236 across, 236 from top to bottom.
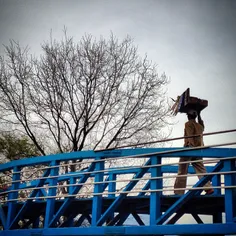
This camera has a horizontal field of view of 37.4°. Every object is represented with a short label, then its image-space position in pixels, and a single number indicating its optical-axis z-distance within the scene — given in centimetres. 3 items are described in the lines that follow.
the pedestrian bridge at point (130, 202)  501
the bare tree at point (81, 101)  1516
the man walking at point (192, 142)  611
